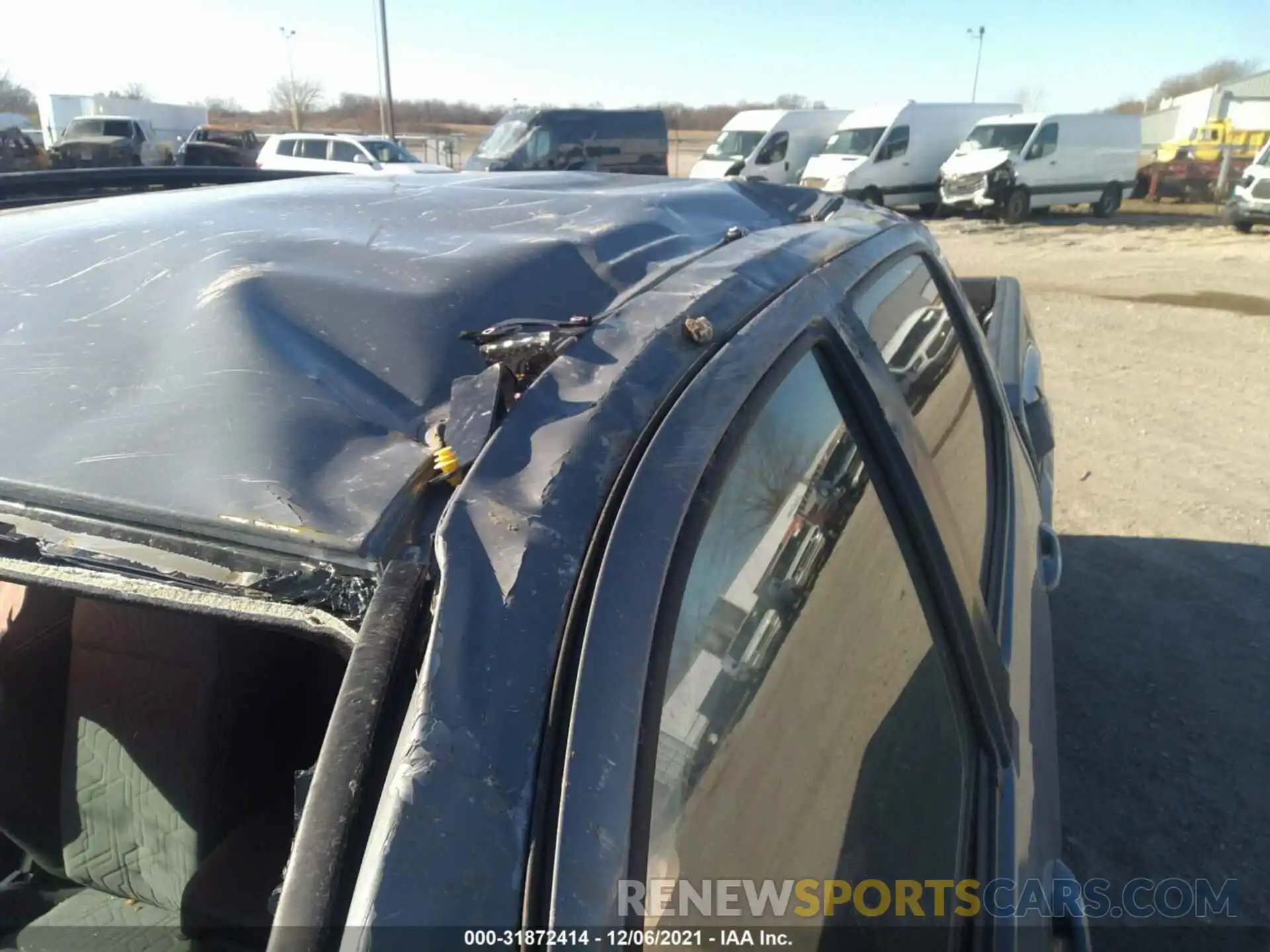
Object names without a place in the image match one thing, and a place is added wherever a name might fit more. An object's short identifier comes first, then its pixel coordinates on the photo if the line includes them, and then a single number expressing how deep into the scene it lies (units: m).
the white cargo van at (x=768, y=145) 22.67
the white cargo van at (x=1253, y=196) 17.41
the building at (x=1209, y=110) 31.25
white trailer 34.28
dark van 19.80
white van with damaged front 20.19
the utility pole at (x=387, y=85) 25.95
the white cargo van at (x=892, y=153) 20.83
